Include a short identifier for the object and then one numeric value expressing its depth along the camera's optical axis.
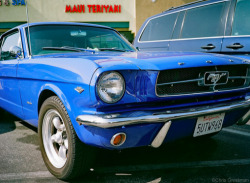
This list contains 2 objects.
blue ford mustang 1.78
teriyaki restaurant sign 15.35
